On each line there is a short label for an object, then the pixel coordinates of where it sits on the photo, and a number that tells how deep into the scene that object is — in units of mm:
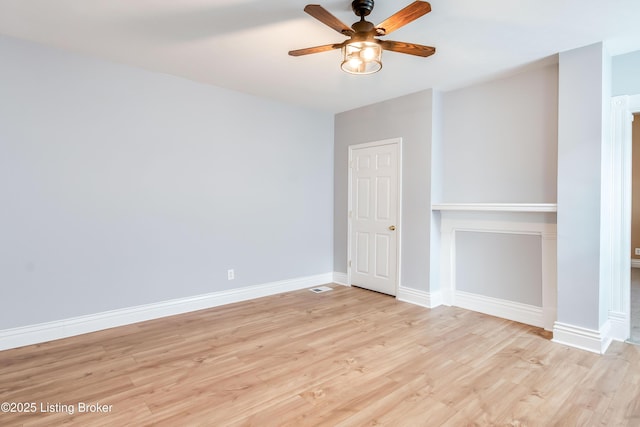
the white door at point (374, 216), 4402
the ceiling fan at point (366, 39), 2000
